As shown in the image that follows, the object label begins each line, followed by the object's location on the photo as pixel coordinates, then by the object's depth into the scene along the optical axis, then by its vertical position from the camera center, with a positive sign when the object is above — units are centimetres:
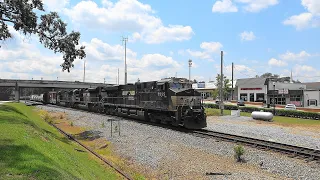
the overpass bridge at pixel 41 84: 8119 +364
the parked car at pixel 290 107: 5197 -173
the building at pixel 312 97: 6258 +12
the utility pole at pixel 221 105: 3930 -109
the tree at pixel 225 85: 8414 +354
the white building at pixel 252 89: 7362 +212
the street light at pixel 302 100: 6412 -67
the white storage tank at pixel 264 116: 3272 -212
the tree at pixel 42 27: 1969 +499
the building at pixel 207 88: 9656 +308
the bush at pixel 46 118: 2983 -237
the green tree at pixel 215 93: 8351 +100
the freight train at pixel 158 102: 2027 -46
